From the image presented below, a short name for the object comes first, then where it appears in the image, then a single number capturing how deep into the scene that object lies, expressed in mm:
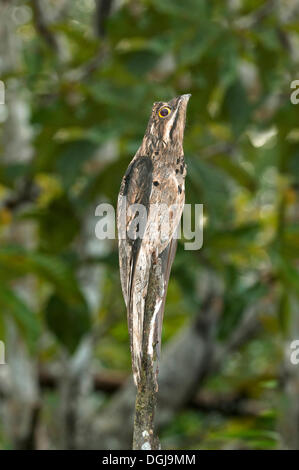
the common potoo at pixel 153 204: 2779
